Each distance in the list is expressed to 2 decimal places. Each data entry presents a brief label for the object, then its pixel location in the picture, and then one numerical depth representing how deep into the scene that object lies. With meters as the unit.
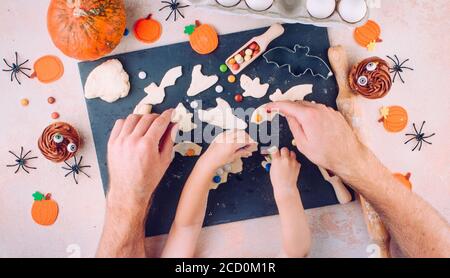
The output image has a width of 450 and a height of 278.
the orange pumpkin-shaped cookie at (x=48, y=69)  1.31
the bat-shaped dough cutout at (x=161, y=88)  1.31
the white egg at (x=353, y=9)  1.12
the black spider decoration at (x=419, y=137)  1.33
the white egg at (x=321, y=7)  1.12
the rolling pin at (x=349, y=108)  1.29
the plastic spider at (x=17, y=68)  1.31
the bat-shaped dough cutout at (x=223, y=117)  1.32
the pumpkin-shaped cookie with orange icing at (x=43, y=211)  1.33
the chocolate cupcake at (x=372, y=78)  1.24
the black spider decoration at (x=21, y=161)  1.33
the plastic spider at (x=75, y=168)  1.32
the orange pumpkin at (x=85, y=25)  1.16
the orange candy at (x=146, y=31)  1.31
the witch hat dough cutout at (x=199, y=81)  1.31
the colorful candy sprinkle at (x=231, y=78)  1.31
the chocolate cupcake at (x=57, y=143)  1.24
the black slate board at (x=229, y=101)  1.31
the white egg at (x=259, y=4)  1.14
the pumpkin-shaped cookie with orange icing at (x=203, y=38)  1.31
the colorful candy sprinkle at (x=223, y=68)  1.31
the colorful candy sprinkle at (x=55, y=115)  1.31
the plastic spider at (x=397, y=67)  1.32
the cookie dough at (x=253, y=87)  1.32
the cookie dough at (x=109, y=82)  1.29
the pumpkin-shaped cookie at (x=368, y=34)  1.31
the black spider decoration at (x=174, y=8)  1.31
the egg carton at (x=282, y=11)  1.16
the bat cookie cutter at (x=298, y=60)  1.31
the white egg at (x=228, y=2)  1.15
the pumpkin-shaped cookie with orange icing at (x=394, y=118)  1.32
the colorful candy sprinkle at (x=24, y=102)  1.32
